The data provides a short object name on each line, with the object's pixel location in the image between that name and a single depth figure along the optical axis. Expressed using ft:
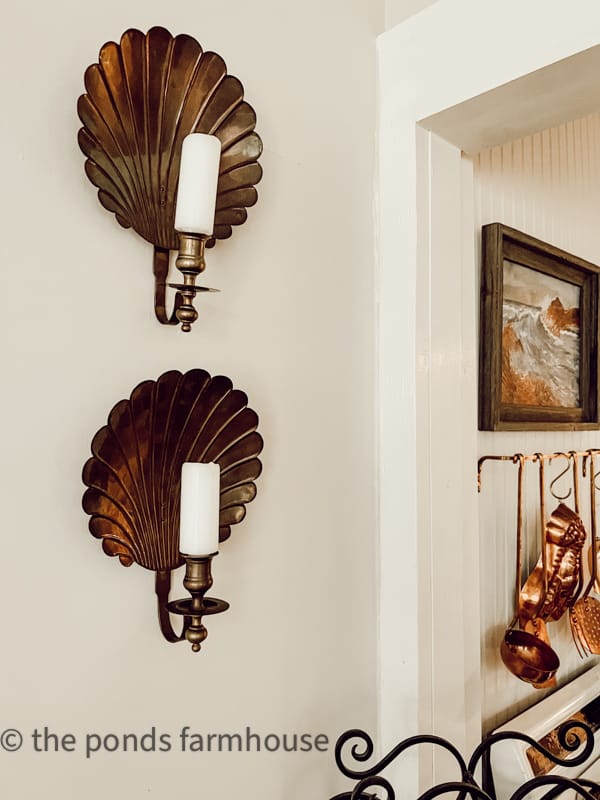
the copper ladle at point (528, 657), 4.32
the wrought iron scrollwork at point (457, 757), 2.84
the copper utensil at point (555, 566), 4.58
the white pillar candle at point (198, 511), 2.49
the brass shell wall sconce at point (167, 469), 2.58
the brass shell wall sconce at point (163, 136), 2.58
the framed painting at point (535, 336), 4.27
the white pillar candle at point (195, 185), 2.54
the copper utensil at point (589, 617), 5.12
